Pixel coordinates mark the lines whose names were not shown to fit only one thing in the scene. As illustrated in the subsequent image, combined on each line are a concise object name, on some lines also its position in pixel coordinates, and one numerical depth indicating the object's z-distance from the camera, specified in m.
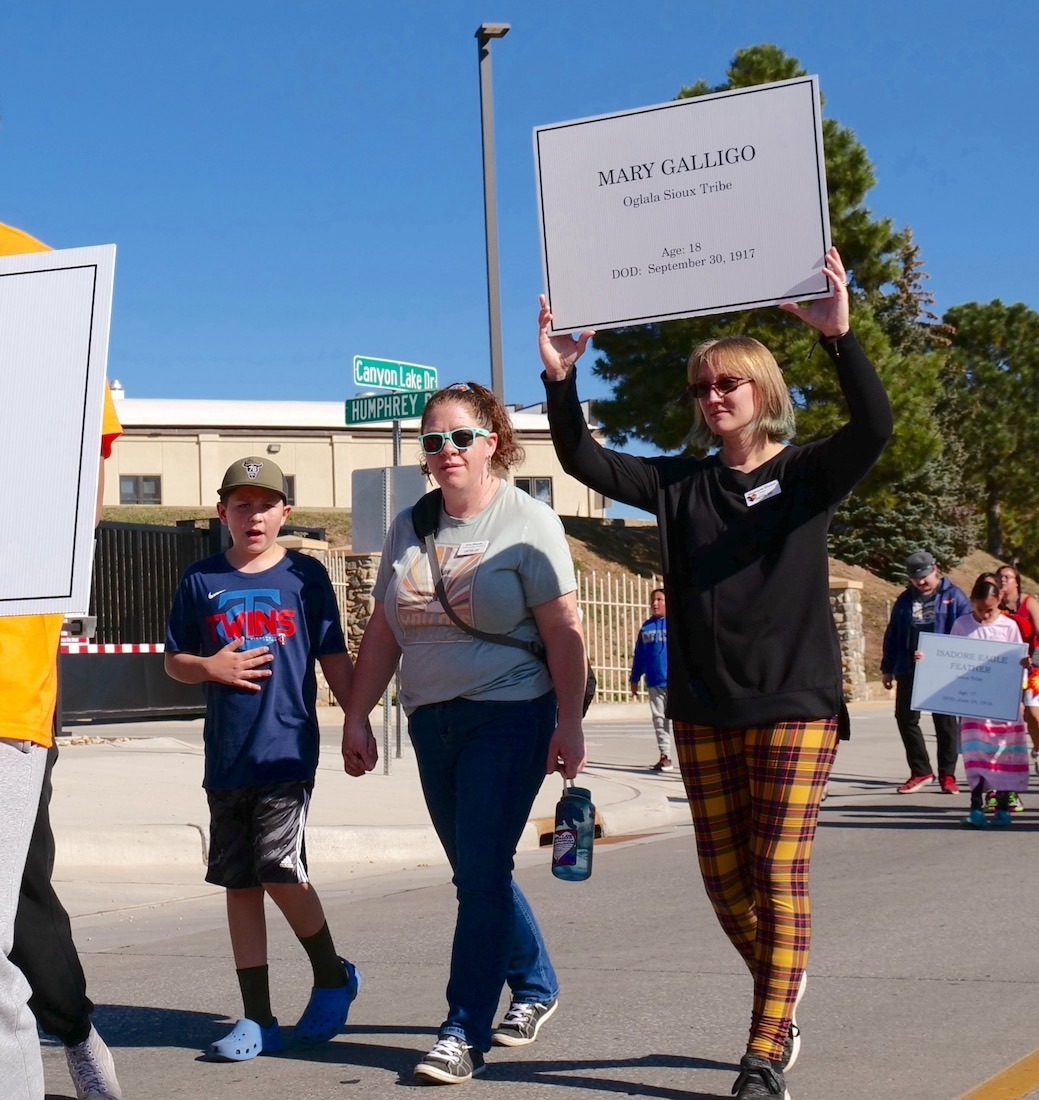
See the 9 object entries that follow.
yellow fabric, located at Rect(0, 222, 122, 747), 2.93
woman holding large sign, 4.12
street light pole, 15.33
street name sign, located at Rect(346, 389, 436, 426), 11.62
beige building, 47.84
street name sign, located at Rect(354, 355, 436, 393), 11.76
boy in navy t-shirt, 4.73
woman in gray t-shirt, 4.37
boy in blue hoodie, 15.44
